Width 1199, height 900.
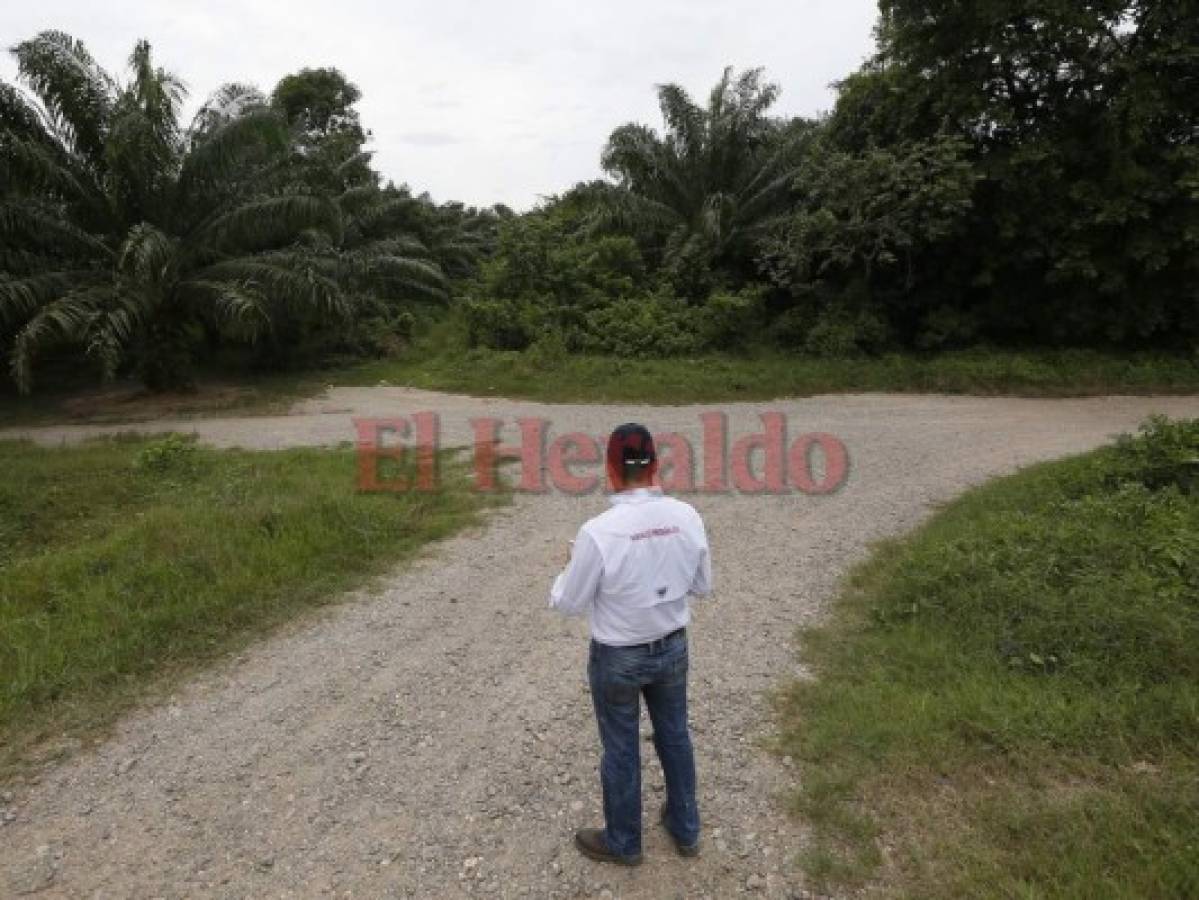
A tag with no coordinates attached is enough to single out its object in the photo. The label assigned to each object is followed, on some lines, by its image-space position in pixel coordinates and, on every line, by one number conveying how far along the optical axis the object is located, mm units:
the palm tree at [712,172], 17250
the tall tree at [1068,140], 12672
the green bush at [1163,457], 6309
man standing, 2654
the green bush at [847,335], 15041
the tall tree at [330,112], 24000
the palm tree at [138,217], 11352
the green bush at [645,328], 15570
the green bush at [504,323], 16547
